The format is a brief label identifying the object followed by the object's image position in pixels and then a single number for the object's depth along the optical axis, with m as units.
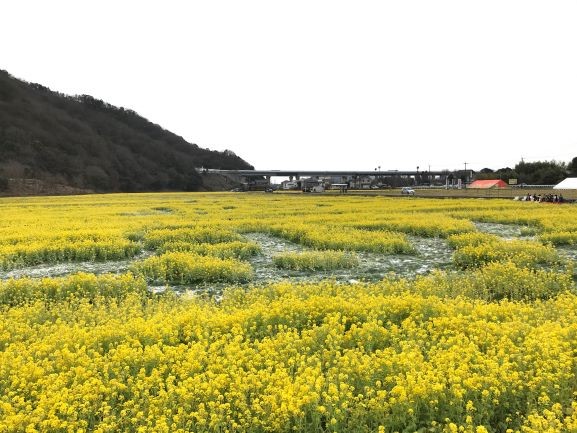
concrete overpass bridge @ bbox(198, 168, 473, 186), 156.49
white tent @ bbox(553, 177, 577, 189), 86.86
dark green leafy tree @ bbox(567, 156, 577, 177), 115.50
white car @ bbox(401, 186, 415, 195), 69.37
